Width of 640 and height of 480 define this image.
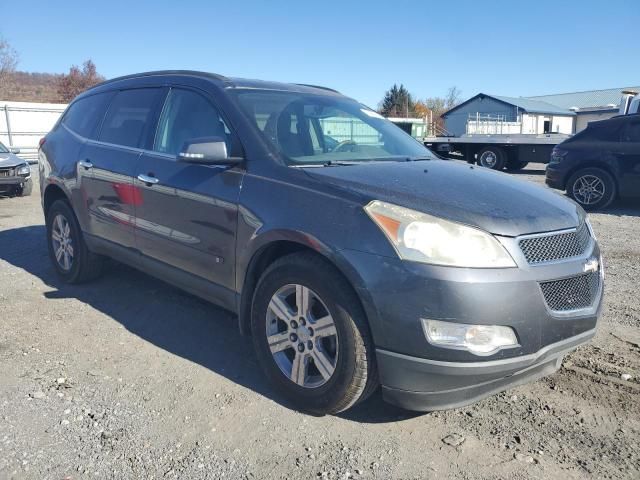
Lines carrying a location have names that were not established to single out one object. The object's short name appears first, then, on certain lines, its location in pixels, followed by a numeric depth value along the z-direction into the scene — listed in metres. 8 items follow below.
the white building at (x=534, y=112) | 50.94
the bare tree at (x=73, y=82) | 57.25
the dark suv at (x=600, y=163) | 9.48
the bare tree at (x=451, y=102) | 81.62
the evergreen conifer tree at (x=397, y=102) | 73.86
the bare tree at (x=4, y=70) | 43.56
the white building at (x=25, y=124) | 21.39
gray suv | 2.57
